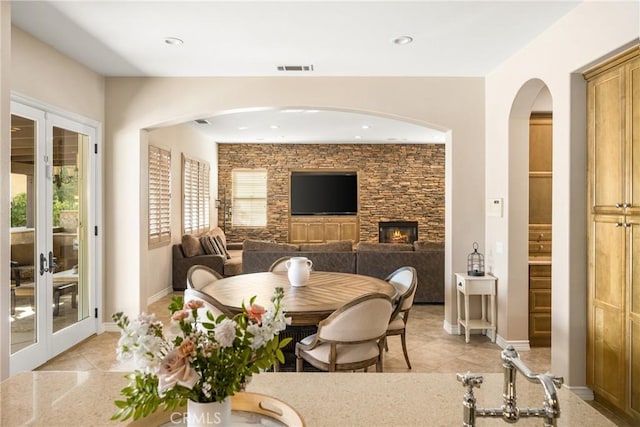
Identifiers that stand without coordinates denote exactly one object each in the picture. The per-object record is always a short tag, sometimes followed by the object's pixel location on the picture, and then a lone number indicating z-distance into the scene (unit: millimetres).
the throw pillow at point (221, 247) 7679
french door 3607
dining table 2820
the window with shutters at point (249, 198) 10062
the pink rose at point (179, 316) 878
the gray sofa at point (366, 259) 6055
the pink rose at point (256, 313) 902
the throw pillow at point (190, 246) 7070
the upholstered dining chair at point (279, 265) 4605
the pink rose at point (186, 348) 820
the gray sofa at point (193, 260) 7012
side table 4488
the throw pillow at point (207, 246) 7301
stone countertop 1127
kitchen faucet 888
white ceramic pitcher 3523
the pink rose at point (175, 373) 803
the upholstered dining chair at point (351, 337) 2709
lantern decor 4777
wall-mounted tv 9953
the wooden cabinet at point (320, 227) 10039
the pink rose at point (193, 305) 917
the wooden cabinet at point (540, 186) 4660
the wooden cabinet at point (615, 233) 2701
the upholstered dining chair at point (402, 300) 3529
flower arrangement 816
